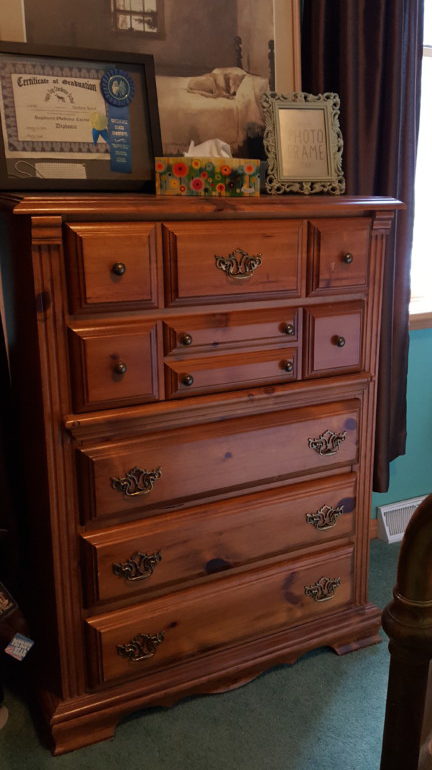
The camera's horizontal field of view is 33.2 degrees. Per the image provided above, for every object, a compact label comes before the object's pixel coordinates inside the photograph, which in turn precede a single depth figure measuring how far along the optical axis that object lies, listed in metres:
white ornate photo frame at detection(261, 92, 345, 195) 1.96
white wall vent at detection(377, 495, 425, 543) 2.72
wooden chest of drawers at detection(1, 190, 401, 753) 1.53
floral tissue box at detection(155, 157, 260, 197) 1.73
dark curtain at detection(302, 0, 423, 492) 2.16
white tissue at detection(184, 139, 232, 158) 2.01
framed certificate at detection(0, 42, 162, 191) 1.74
